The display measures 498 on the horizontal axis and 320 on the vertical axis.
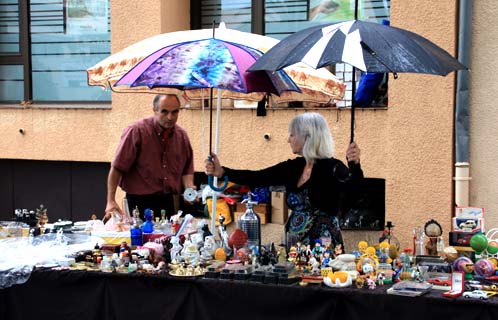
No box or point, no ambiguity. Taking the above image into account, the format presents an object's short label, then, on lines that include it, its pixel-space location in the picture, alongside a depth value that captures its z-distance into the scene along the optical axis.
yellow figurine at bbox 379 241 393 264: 4.23
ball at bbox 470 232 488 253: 4.30
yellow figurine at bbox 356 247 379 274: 4.01
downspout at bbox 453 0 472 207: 6.57
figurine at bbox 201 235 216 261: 4.50
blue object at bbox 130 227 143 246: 4.93
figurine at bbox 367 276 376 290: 3.89
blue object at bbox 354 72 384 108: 7.04
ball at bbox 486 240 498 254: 4.33
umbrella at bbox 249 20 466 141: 3.96
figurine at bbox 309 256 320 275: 4.10
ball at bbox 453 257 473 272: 4.08
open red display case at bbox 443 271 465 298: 3.74
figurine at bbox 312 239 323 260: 4.33
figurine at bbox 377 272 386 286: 3.98
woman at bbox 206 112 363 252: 4.70
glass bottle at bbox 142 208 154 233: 5.04
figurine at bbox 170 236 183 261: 4.48
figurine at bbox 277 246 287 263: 4.39
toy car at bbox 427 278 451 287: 3.92
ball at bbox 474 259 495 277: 4.04
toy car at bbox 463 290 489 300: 3.65
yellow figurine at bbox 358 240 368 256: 4.34
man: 5.92
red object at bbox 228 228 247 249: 4.61
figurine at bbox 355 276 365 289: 3.92
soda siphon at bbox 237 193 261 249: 4.71
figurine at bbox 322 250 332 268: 4.16
